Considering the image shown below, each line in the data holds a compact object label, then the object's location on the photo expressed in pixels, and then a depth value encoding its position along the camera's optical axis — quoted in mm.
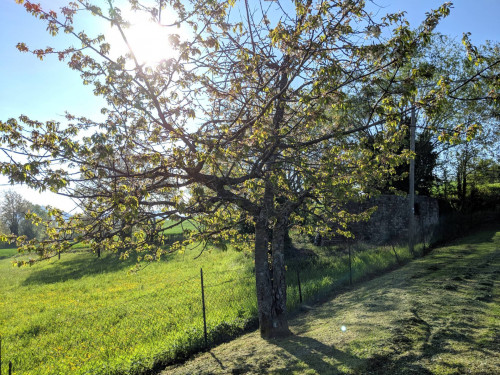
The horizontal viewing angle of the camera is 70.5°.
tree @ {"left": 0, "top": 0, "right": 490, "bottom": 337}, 5398
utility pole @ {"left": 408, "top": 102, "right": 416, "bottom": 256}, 17719
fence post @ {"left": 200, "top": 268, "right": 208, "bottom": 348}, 9180
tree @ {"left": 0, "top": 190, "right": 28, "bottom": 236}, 65875
